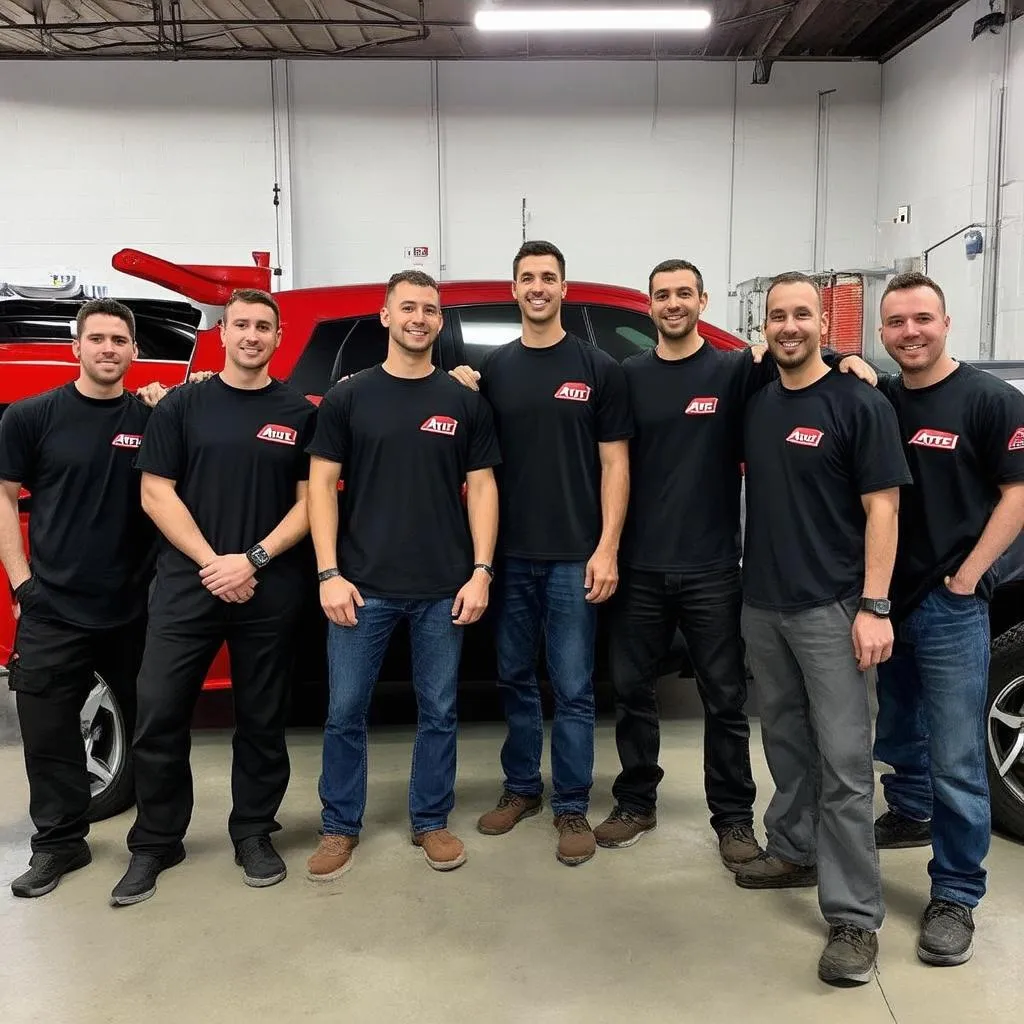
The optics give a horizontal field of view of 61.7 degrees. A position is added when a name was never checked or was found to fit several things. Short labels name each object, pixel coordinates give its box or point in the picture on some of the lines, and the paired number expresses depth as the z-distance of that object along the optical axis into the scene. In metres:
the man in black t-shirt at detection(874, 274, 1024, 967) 1.94
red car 3.04
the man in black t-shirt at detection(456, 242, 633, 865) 2.42
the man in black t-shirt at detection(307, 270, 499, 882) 2.36
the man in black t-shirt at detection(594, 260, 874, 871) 2.36
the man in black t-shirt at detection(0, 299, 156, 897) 2.37
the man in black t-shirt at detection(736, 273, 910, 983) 1.93
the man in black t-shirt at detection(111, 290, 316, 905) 2.32
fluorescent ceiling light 5.99
